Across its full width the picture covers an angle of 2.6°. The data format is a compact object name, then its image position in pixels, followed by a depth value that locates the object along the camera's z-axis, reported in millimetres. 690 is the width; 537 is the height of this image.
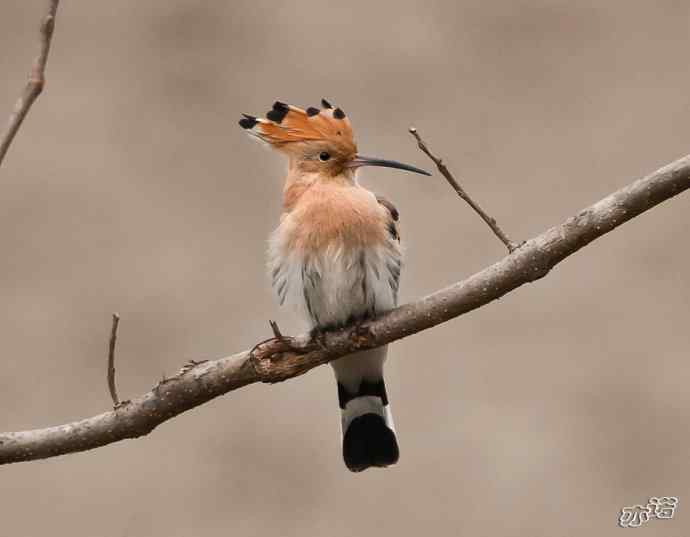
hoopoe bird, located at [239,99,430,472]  9744
